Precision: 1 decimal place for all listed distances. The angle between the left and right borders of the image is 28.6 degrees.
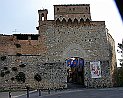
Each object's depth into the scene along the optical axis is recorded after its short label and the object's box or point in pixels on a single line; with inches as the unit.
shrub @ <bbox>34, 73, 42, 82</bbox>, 949.8
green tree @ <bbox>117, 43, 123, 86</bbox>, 1051.6
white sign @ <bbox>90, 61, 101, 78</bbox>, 971.3
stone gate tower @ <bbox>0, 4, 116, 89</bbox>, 954.1
